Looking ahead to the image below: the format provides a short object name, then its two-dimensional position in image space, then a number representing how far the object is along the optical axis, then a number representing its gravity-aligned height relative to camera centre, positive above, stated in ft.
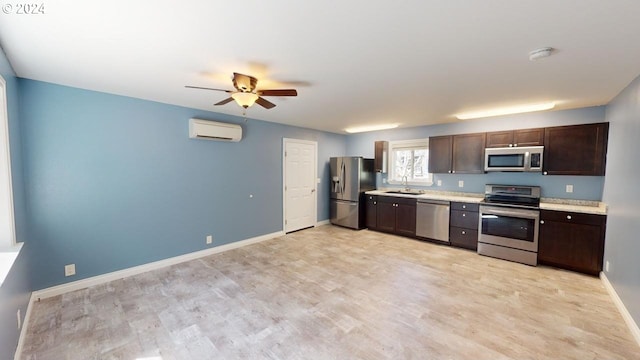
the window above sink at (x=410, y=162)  18.08 +0.39
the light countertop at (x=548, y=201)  11.31 -1.85
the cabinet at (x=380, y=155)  19.58 +0.99
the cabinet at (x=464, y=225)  14.30 -3.39
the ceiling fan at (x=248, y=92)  7.99 +2.52
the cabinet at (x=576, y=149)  11.43 +0.90
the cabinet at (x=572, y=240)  10.84 -3.32
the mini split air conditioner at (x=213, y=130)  12.63 +1.97
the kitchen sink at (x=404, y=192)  18.12 -1.82
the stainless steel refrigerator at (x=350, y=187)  19.21 -1.57
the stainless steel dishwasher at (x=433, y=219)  15.29 -3.25
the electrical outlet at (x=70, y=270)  9.65 -4.00
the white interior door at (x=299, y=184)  17.99 -1.22
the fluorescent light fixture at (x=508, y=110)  12.05 +3.00
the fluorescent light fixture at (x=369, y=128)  18.45 +3.08
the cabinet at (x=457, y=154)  14.82 +0.89
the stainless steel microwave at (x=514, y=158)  12.85 +0.51
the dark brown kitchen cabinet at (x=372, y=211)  18.80 -3.36
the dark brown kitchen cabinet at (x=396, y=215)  16.78 -3.34
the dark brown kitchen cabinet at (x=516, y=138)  13.00 +1.64
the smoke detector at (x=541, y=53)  6.34 +2.99
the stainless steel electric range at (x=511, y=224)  12.35 -2.90
